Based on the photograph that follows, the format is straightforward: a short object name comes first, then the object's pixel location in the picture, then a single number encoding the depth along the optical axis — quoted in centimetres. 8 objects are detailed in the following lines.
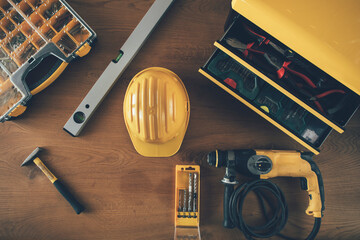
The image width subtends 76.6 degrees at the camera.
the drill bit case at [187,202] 67
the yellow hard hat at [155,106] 58
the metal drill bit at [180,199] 68
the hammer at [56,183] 67
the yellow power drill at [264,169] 64
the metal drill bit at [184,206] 67
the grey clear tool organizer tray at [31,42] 63
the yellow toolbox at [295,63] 46
